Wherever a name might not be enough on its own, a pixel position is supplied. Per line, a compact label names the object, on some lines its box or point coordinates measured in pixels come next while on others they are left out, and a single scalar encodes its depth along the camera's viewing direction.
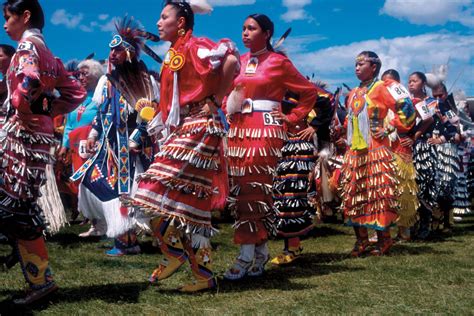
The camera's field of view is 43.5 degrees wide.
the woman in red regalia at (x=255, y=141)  4.46
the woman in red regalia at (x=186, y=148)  3.80
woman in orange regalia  5.78
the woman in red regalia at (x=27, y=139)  3.56
